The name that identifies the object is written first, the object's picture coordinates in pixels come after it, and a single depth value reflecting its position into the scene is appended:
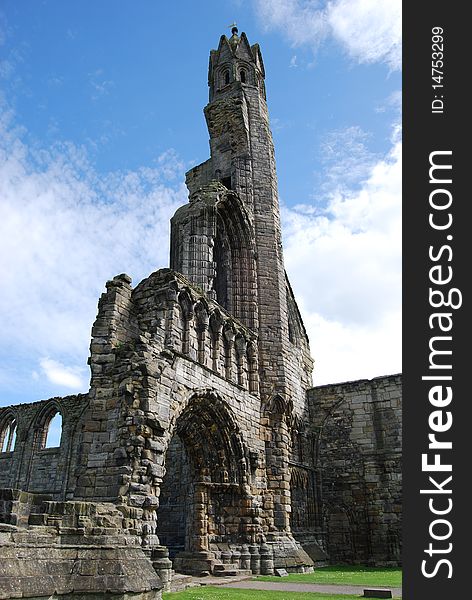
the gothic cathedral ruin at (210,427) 7.32
